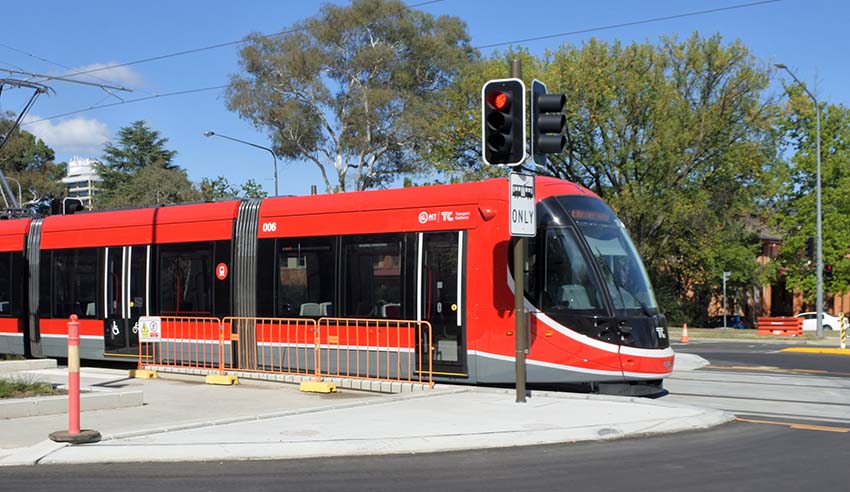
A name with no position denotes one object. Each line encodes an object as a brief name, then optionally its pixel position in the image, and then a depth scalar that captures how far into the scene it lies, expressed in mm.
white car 50469
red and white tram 12898
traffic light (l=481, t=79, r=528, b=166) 11273
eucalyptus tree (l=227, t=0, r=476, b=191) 52375
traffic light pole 11547
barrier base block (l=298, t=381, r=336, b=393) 13984
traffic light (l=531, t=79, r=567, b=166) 11375
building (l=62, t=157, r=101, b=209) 192338
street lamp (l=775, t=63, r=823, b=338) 34531
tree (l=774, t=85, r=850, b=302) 52562
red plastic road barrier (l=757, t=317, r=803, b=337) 38594
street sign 11344
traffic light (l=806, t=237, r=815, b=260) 35812
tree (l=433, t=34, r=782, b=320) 41219
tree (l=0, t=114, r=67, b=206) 82000
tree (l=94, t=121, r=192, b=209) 73438
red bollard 8875
